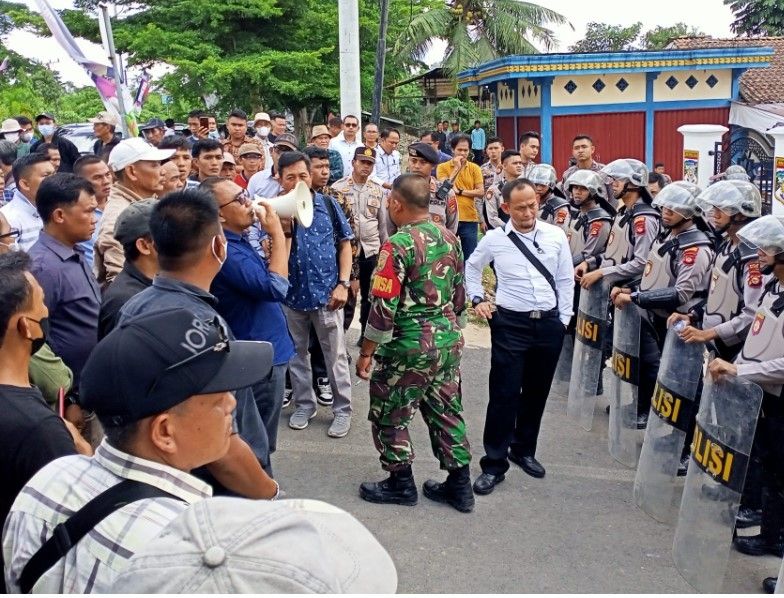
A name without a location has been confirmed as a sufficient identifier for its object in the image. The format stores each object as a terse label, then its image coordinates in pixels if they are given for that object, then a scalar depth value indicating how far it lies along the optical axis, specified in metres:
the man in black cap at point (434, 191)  7.09
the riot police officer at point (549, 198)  7.39
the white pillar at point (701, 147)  12.60
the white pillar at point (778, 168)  9.89
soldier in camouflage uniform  4.45
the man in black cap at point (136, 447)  1.47
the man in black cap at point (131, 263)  3.26
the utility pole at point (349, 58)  11.35
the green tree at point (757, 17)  38.90
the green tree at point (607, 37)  43.53
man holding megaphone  5.51
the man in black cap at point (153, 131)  10.18
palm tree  25.62
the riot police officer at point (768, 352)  3.92
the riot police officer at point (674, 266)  5.18
